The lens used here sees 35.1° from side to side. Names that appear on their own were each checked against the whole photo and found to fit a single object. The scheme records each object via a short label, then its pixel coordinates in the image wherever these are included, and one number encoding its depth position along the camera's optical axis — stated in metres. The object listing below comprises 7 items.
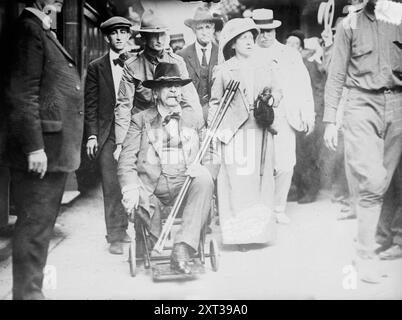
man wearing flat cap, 4.46
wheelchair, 4.40
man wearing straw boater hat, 4.61
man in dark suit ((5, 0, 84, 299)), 4.02
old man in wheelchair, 4.43
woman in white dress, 4.57
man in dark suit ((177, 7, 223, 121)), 4.55
